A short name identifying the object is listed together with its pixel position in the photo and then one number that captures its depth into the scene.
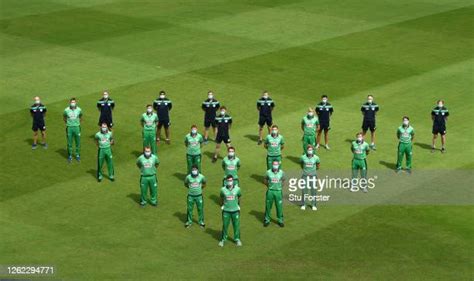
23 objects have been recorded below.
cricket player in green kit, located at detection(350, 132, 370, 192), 31.23
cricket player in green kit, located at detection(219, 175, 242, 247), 26.81
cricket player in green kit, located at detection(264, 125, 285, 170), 31.55
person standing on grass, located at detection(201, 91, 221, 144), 35.91
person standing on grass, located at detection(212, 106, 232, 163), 34.31
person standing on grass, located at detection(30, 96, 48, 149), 34.94
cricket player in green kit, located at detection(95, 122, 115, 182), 31.58
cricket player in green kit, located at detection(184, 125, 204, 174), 31.95
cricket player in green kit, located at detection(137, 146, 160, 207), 29.56
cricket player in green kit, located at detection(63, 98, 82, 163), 33.62
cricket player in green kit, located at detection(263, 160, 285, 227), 27.91
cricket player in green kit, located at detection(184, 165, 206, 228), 27.88
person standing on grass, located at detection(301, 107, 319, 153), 33.75
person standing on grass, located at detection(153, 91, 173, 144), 35.69
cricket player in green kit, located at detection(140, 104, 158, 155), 33.66
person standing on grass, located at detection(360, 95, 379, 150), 35.56
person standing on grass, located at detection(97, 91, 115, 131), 35.56
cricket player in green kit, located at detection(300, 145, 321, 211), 29.67
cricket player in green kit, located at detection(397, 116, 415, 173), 32.66
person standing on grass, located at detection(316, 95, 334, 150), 35.38
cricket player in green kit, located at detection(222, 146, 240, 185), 29.91
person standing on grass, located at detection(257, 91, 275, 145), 35.94
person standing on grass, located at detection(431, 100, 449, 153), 34.88
